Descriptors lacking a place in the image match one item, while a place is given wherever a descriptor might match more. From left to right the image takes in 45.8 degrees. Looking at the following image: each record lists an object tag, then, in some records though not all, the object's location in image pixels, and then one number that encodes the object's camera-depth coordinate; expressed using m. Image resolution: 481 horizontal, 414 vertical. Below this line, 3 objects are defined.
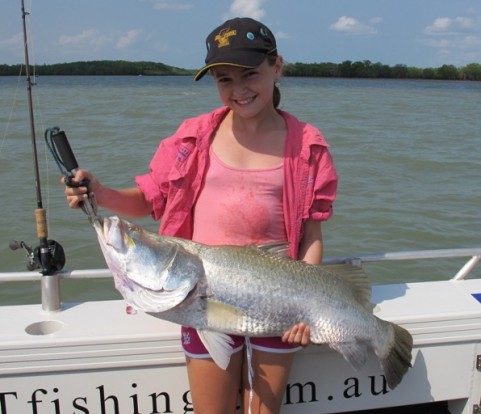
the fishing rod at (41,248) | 2.57
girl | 2.30
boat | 2.35
